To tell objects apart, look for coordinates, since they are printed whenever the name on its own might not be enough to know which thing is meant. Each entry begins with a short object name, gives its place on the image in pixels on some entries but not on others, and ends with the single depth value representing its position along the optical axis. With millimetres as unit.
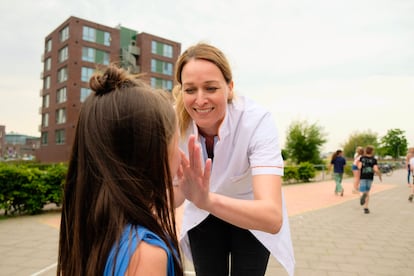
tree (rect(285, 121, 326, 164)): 30203
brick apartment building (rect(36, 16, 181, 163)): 35906
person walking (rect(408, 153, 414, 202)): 11650
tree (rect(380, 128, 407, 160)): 60622
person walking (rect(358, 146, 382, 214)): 9016
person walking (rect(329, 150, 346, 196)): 12859
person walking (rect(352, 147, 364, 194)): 12078
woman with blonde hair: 1339
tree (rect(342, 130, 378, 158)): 64312
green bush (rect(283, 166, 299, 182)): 18989
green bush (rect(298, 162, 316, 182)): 19875
